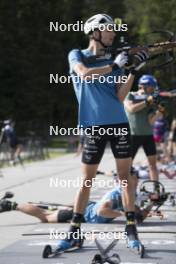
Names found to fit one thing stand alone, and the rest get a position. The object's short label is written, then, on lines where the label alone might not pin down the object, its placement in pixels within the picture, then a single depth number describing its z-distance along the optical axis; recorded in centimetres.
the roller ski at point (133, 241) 1405
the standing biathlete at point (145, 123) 2212
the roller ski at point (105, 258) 1280
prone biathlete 1775
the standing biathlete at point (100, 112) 1429
